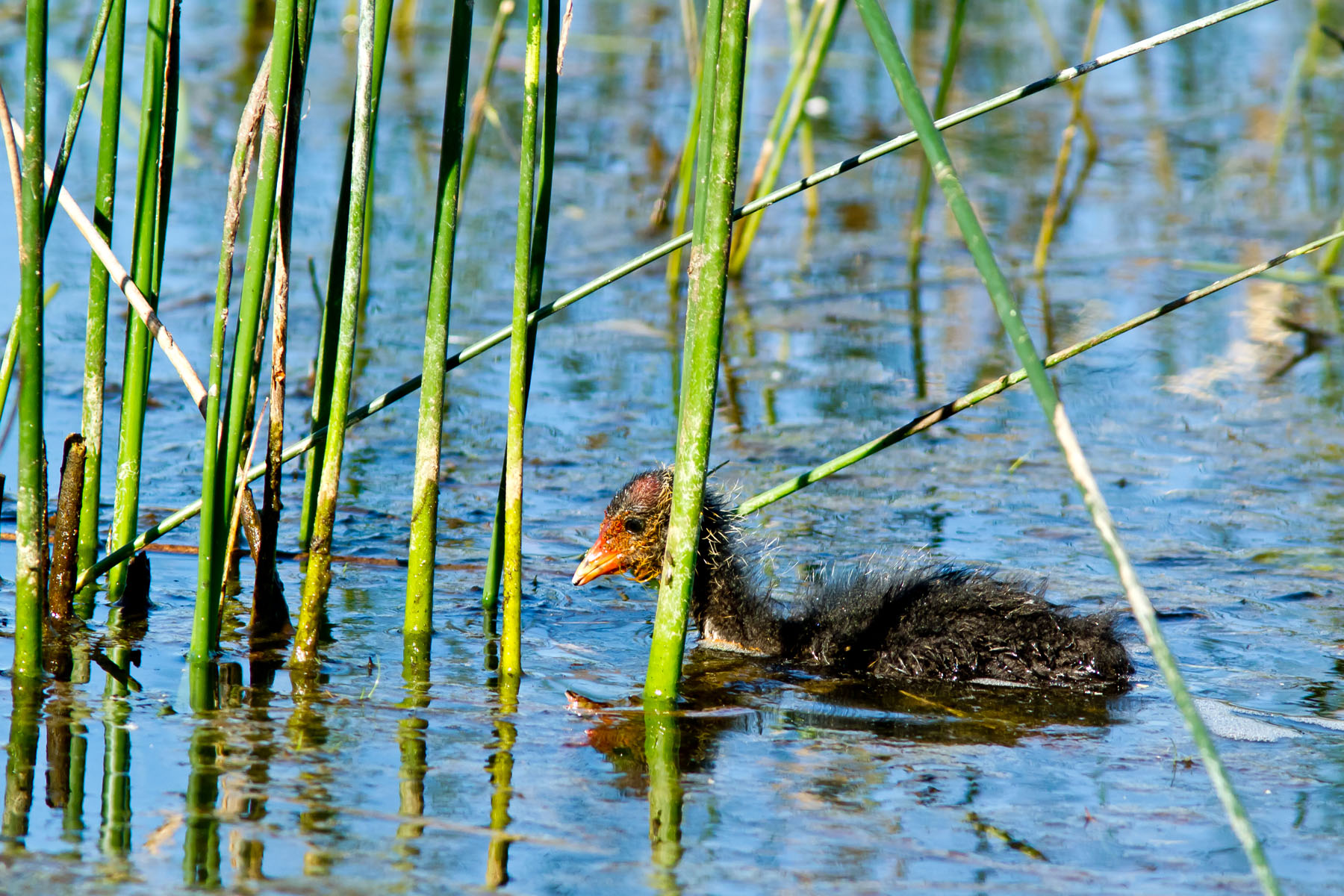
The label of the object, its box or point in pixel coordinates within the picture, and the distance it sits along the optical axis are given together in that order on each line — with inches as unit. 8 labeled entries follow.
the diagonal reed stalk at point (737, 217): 224.7
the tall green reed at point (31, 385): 232.4
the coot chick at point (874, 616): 305.4
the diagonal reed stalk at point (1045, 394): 166.1
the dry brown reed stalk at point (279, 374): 261.4
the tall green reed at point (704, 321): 220.4
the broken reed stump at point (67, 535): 283.3
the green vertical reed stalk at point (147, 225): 265.6
